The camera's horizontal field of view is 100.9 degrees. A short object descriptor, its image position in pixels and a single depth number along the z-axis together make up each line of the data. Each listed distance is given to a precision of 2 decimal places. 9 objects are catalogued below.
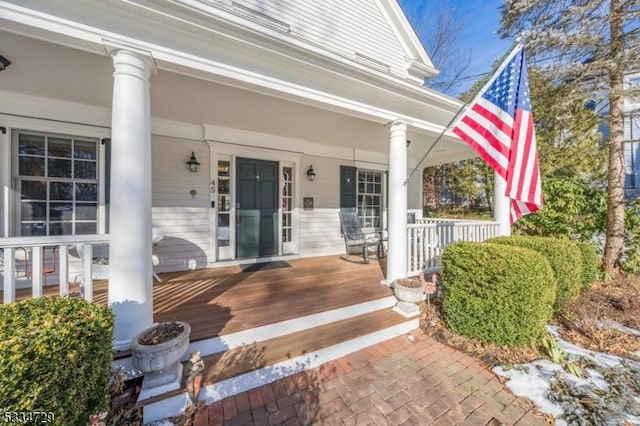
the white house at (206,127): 2.11
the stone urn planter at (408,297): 3.09
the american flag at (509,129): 2.77
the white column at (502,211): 5.23
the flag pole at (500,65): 2.91
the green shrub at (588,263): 4.05
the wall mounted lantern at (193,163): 4.50
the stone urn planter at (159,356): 1.77
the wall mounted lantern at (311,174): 5.62
